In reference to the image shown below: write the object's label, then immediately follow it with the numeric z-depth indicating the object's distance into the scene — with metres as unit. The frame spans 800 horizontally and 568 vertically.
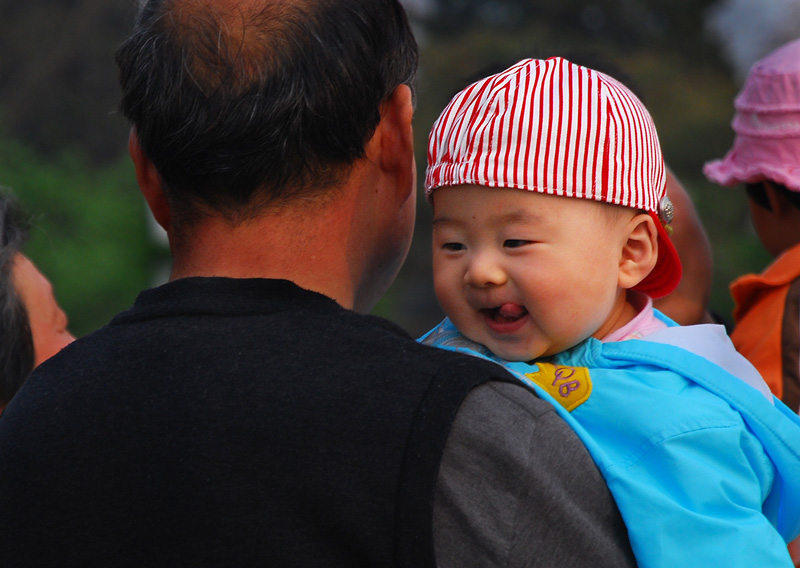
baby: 3.72
